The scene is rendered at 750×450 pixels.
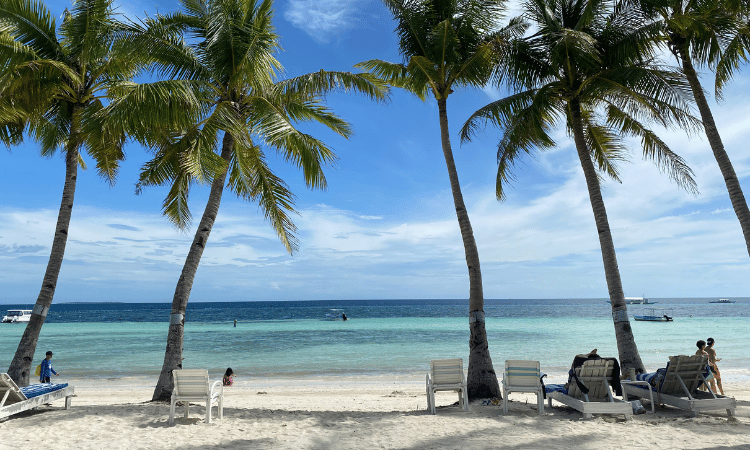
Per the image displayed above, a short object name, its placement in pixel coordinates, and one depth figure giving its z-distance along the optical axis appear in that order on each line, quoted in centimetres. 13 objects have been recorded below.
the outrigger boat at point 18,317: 5572
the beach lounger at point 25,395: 647
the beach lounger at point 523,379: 714
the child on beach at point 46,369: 1028
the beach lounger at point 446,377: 753
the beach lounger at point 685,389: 663
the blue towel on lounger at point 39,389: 713
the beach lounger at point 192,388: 656
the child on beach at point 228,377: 1325
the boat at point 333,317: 6184
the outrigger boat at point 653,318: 4900
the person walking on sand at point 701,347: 900
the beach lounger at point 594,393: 653
